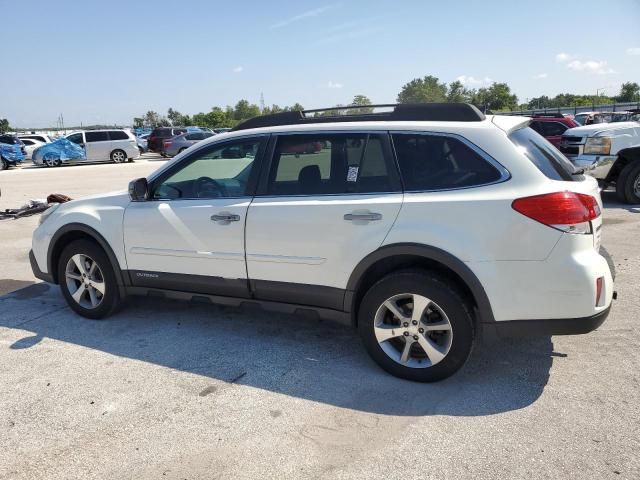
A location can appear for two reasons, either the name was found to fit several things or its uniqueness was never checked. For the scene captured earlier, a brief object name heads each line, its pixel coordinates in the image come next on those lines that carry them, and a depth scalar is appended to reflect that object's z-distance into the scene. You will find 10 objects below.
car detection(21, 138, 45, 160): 28.79
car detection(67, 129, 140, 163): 26.47
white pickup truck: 9.51
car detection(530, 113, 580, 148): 17.27
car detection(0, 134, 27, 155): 25.80
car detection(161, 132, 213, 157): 28.22
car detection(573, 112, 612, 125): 17.94
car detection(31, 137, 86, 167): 25.12
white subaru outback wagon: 3.00
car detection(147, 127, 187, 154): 30.36
